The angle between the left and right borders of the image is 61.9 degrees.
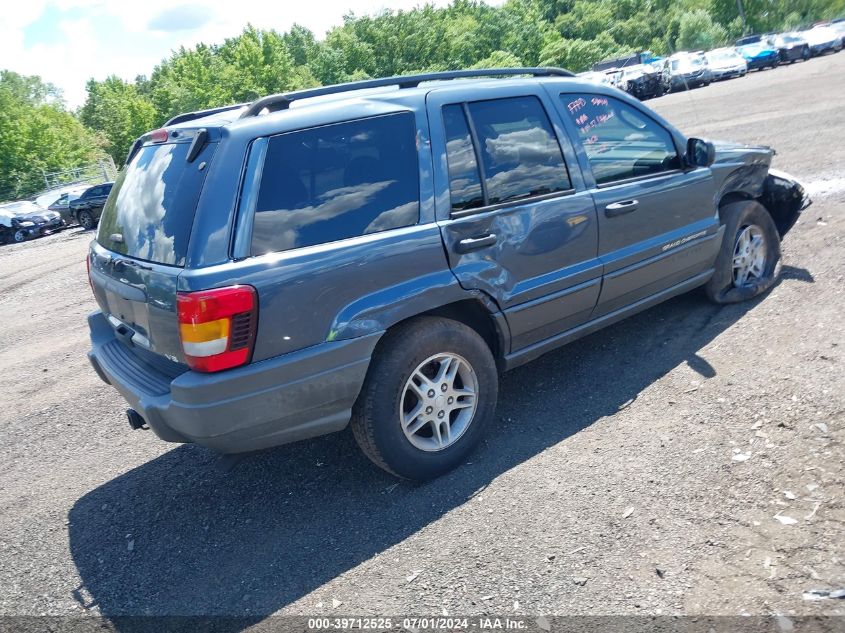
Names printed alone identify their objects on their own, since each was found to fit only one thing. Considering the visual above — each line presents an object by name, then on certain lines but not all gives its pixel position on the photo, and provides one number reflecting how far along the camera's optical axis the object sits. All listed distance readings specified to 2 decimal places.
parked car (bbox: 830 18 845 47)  42.09
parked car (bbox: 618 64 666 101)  32.53
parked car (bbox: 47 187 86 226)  25.41
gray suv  3.14
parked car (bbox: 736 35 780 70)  38.75
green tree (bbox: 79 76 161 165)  57.66
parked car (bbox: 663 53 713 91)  33.84
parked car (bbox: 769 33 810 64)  39.78
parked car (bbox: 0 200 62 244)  23.48
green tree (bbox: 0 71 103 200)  44.22
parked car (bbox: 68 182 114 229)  24.16
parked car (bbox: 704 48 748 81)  35.44
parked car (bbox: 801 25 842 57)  41.25
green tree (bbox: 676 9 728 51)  67.81
